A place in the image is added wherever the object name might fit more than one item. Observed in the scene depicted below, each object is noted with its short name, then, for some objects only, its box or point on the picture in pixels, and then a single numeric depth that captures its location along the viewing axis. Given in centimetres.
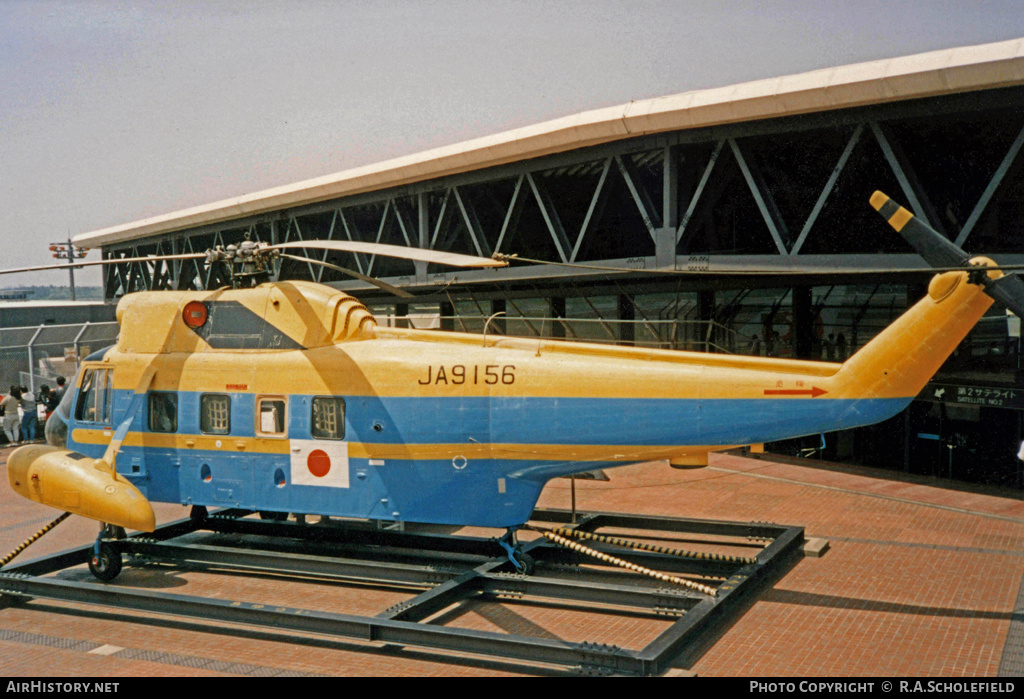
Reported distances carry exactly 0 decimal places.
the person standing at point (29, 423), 2605
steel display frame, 905
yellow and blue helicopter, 952
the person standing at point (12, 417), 2633
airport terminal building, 1586
